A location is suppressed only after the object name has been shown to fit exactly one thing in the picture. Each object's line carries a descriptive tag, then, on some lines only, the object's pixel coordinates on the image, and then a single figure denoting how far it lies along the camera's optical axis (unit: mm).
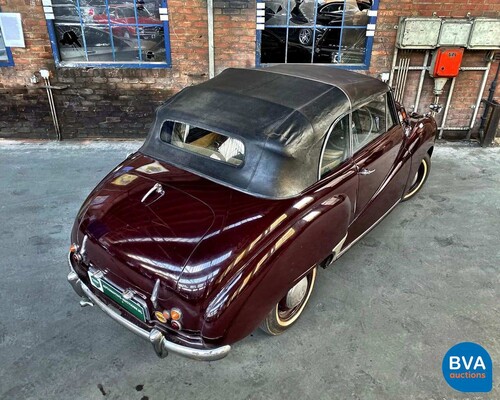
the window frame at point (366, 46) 5641
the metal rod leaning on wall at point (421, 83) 5815
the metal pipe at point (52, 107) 5848
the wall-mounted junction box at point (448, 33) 5414
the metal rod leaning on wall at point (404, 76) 5848
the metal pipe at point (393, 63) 5787
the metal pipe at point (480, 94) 5844
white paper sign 5480
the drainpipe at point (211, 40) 5473
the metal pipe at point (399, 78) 5855
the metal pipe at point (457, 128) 6311
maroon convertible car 2264
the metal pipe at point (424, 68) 5859
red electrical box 5582
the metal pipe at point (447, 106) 5989
